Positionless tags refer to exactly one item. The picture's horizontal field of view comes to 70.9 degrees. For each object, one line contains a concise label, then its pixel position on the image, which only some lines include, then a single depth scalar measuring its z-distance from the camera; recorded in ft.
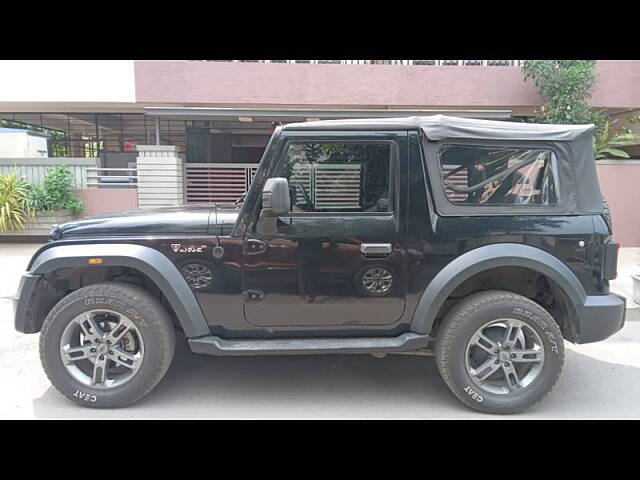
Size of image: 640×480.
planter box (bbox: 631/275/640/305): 18.86
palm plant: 30.55
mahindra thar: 10.68
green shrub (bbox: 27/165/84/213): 31.24
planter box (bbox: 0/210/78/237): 31.37
